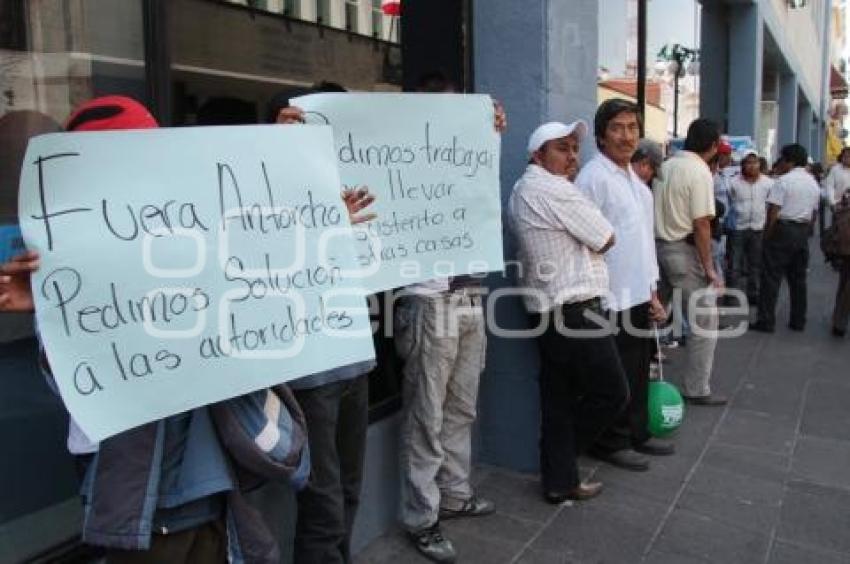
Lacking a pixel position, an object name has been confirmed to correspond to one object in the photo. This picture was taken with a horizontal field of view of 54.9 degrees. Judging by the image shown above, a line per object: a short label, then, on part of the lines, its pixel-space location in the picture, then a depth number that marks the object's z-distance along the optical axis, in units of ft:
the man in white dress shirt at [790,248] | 26.58
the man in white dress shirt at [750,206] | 29.91
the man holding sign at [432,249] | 9.74
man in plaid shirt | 11.84
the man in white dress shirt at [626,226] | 13.41
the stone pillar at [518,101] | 13.08
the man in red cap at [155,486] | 5.89
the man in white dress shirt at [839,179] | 35.77
